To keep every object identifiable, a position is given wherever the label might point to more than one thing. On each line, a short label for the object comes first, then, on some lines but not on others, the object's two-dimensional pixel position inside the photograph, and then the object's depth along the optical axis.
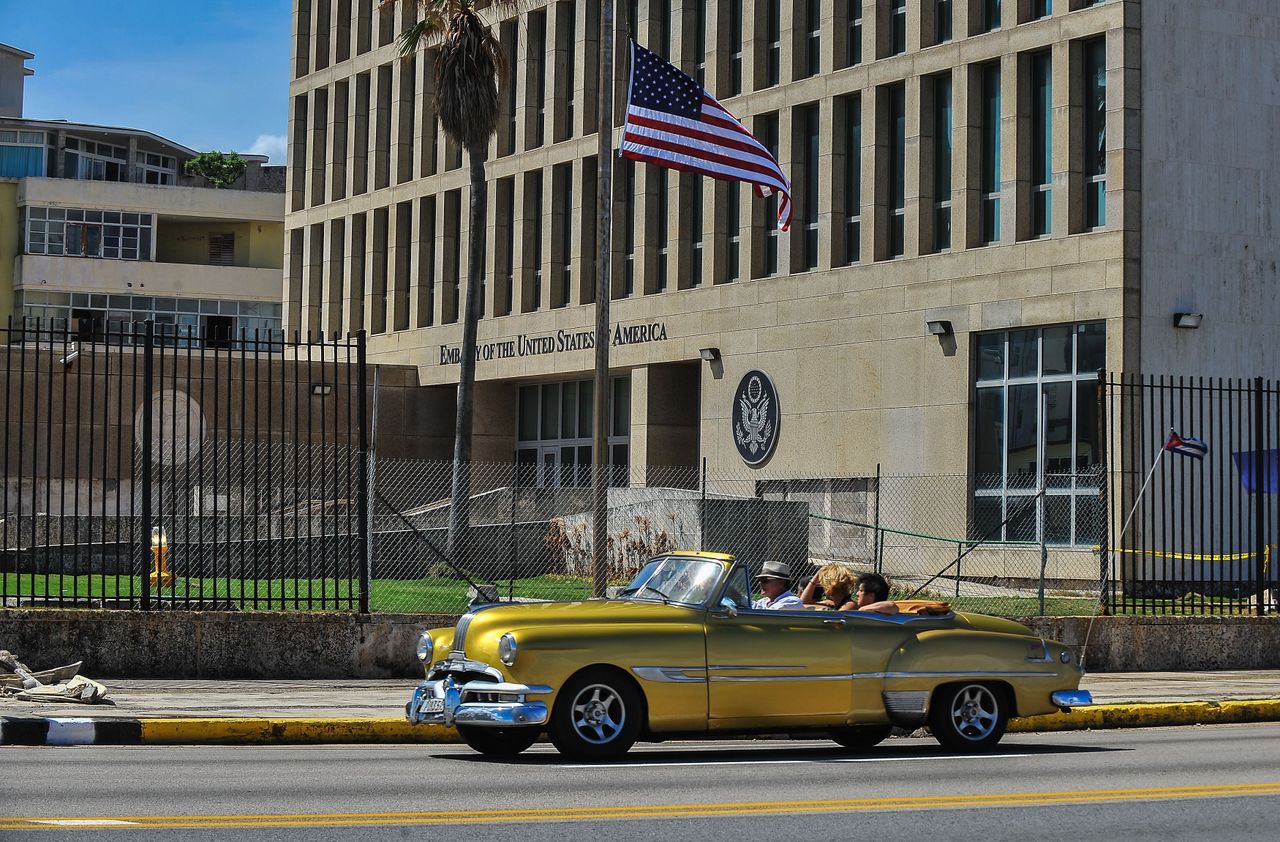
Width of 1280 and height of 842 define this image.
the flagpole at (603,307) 21.50
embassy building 31.31
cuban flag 21.50
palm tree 33.25
